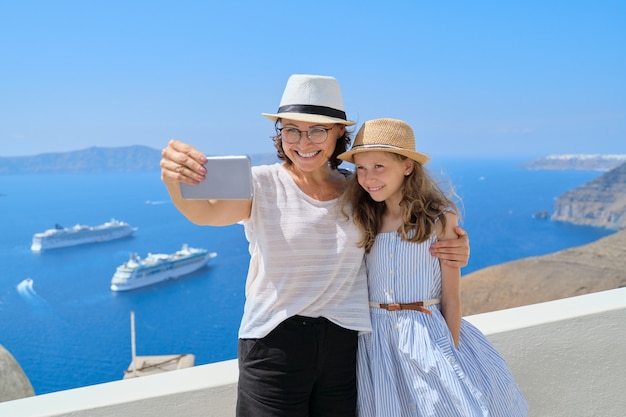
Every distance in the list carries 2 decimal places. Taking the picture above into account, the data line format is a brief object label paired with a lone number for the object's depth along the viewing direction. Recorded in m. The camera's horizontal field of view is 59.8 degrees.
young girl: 1.27
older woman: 1.23
